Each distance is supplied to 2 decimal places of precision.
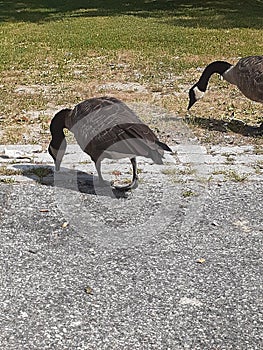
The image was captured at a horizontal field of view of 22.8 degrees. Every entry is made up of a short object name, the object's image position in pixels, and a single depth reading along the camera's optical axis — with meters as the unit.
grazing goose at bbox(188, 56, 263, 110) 7.39
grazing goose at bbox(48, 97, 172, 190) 5.33
